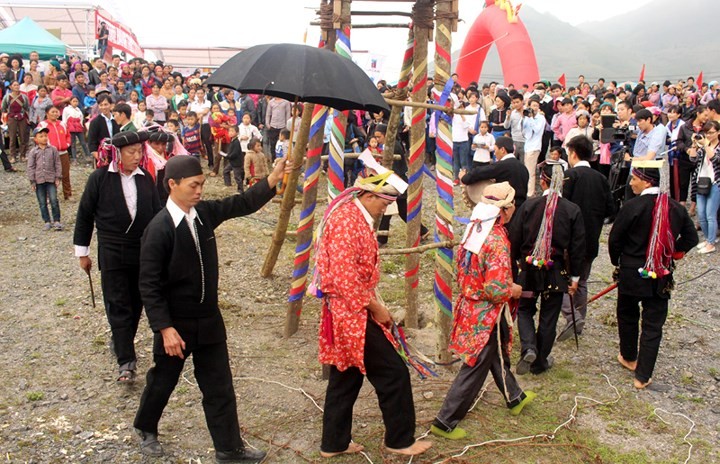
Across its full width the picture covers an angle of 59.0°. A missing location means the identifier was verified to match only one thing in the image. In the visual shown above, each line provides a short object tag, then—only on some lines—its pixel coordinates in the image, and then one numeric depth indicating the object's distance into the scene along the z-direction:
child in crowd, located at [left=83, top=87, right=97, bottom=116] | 15.72
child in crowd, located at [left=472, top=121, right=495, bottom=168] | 12.99
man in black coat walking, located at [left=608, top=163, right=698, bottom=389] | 5.48
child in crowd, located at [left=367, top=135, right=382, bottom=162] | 10.32
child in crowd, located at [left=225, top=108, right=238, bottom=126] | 15.38
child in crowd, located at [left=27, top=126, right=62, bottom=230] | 10.59
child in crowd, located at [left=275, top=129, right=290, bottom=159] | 13.00
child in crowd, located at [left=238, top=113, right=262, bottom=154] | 14.09
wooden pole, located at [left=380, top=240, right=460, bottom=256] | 4.93
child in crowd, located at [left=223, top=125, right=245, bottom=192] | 13.83
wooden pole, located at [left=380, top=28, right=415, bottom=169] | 6.00
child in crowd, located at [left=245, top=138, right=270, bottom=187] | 13.16
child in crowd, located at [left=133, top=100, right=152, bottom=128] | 14.37
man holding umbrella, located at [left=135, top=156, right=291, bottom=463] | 3.97
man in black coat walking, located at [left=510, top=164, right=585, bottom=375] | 5.70
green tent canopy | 19.61
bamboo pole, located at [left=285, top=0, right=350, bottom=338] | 6.26
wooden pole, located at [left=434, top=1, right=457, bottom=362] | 5.66
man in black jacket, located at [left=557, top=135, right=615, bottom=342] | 6.58
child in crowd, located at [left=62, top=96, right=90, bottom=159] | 14.67
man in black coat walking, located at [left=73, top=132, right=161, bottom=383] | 5.32
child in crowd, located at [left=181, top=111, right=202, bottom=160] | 14.95
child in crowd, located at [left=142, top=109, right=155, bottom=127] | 13.95
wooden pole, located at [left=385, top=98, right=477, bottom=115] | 5.39
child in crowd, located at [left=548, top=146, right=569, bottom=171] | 7.03
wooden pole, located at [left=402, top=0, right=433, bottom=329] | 5.81
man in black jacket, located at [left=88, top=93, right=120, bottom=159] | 10.00
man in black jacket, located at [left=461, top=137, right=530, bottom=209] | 6.11
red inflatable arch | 19.09
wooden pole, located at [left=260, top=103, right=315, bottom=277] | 6.18
